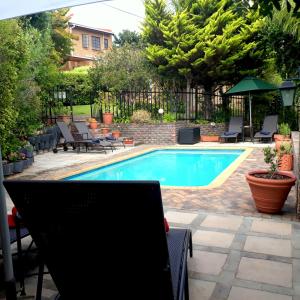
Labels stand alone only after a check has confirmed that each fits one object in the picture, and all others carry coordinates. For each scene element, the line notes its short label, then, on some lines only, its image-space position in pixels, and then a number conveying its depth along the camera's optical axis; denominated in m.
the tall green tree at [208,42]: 14.45
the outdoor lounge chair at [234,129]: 13.95
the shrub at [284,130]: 11.61
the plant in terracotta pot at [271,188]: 4.36
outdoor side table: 13.94
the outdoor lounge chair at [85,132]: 12.17
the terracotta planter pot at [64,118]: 13.95
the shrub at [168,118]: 14.68
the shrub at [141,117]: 14.72
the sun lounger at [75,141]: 11.67
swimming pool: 8.51
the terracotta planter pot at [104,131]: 14.41
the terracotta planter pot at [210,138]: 14.77
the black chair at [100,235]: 1.52
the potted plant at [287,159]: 7.53
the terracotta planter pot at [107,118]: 15.15
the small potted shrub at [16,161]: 7.89
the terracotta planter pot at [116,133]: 14.34
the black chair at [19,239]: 2.26
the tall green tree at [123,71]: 16.62
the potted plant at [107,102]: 15.74
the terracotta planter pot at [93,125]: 14.63
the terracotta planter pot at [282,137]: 10.75
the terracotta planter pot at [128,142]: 13.48
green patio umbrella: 13.11
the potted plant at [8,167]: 7.53
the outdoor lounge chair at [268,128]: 13.42
